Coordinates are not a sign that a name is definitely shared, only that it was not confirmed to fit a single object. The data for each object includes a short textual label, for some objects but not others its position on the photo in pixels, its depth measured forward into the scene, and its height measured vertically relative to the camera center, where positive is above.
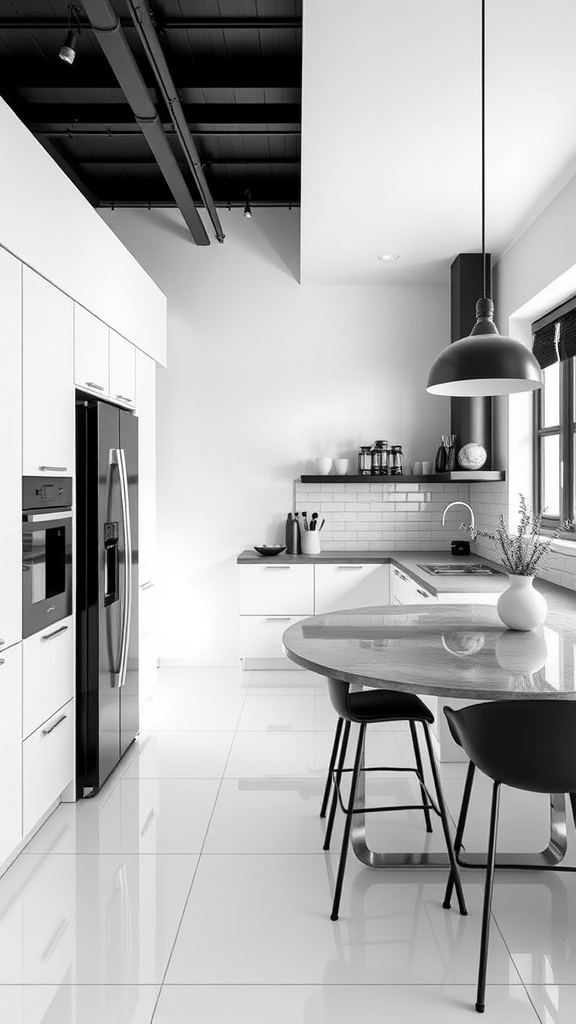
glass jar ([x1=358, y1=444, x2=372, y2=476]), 5.78 +0.31
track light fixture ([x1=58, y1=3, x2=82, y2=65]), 3.10 +1.85
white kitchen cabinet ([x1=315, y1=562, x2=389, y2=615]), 5.45 -0.60
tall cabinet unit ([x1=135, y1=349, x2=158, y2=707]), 4.65 -0.08
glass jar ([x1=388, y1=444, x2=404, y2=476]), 5.77 +0.30
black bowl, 5.53 -0.34
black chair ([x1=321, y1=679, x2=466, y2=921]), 2.45 -0.71
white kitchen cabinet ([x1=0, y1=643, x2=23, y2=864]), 2.59 -0.85
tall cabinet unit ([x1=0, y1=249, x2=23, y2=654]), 2.58 +0.19
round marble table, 1.99 -0.46
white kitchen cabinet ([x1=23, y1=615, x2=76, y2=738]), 2.81 -0.66
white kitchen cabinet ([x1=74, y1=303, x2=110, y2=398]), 3.41 +0.70
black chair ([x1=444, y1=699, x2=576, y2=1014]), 2.01 -0.66
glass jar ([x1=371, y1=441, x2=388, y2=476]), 5.75 +0.32
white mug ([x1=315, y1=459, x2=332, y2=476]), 5.75 +0.27
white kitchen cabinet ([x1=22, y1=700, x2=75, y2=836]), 2.83 -1.02
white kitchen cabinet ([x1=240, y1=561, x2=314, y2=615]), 5.43 -0.58
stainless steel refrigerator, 3.41 -0.41
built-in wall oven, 2.80 -0.18
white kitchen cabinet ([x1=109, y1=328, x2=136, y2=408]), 4.03 +0.73
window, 4.34 +0.49
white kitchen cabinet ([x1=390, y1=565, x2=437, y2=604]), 4.13 -0.53
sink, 4.53 -0.41
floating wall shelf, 5.08 +0.17
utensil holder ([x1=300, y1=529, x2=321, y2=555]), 5.69 -0.29
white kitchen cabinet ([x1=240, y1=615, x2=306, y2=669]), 5.47 -0.95
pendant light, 2.51 +0.47
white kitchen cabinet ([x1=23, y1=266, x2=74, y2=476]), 2.81 +0.49
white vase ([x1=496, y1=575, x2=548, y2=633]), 2.67 -0.37
